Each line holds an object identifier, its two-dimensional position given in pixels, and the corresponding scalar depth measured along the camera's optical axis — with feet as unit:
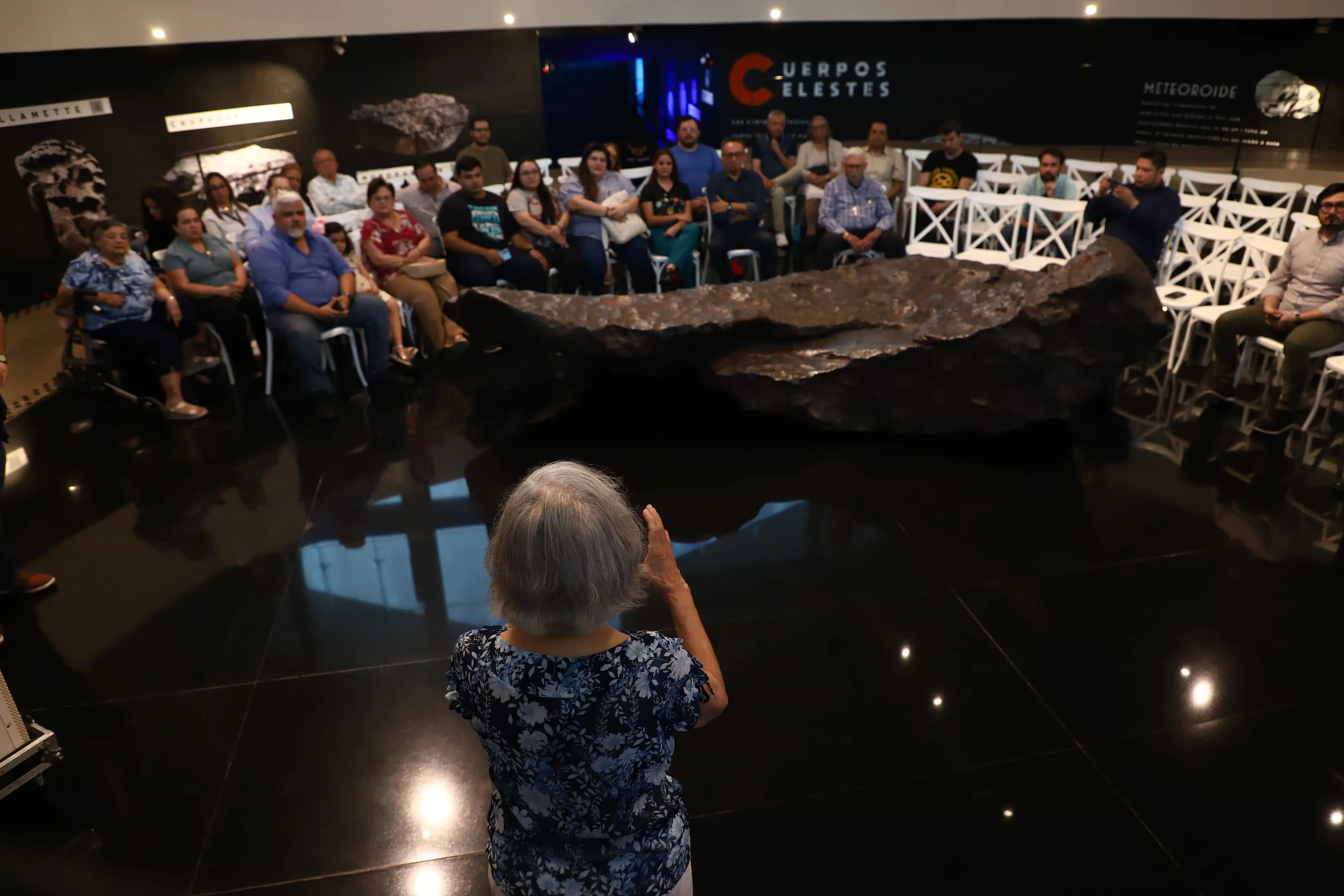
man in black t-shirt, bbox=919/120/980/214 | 21.84
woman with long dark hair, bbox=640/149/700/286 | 20.27
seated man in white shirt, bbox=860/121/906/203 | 22.48
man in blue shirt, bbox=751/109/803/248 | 22.84
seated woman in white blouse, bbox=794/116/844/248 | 22.22
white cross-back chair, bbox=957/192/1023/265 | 18.92
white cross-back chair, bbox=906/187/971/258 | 19.65
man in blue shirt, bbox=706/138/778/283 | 20.25
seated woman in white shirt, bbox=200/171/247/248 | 18.33
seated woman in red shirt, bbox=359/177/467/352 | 17.57
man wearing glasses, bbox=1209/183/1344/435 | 13.47
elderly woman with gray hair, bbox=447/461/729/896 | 3.96
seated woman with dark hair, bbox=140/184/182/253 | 16.79
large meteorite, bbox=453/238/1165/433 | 12.86
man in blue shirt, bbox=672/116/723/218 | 21.77
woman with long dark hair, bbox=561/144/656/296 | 19.43
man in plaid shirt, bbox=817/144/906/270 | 19.77
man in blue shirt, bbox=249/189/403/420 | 15.53
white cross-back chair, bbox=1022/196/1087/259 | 18.35
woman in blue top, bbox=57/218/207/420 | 14.43
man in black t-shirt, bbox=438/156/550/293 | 17.76
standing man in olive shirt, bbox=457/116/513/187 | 22.59
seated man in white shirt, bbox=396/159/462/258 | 19.34
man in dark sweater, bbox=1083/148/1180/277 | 16.15
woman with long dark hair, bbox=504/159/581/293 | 18.48
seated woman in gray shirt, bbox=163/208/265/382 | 16.03
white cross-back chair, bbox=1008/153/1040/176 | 22.99
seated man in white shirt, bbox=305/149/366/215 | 20.93
